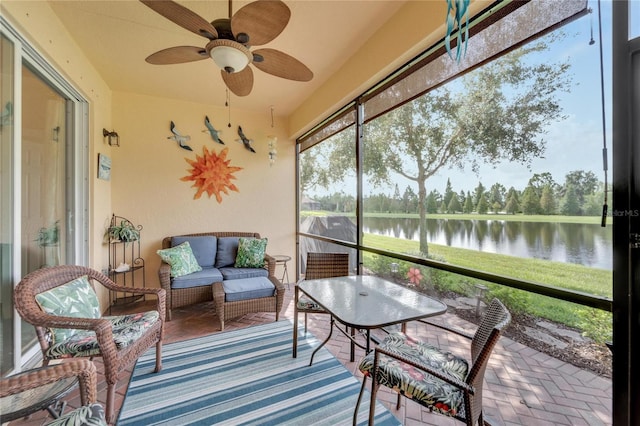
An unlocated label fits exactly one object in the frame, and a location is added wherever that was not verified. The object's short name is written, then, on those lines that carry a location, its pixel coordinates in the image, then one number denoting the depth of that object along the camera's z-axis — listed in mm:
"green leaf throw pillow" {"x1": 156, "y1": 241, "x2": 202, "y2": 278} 3197
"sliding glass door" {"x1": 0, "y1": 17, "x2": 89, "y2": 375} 1735
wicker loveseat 2886
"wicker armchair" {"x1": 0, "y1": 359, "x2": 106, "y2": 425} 1095
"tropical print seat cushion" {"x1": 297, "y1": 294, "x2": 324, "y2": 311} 2363
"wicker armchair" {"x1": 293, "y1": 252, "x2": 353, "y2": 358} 2812
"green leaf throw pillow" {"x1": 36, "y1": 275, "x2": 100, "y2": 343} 1709
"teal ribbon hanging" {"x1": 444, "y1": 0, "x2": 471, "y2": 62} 904
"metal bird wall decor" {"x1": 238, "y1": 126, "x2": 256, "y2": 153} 4309
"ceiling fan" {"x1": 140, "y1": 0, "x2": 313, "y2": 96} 1365
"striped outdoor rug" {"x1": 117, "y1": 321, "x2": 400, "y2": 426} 1666
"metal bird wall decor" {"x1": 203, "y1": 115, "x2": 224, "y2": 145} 4090
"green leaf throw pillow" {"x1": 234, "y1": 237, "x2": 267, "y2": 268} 3715
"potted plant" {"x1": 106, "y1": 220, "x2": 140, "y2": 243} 3289
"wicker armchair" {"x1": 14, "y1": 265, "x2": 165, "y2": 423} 1563
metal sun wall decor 4074
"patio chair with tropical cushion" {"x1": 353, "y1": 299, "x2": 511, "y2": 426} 1135
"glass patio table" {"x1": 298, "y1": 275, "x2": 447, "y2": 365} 1500
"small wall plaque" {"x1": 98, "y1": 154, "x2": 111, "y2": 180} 3143
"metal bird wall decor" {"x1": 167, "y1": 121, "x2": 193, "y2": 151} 3904
